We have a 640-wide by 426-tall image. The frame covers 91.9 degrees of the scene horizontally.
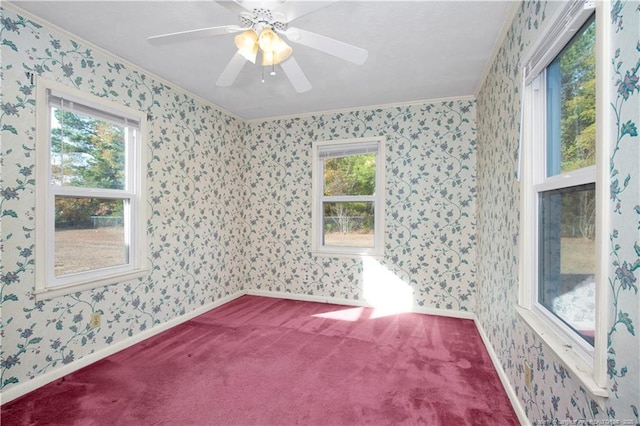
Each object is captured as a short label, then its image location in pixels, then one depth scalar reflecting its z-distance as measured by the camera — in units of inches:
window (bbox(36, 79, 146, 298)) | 85.8
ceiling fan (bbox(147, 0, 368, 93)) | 59.2
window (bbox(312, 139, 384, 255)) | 152.9
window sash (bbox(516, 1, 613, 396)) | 38.1
